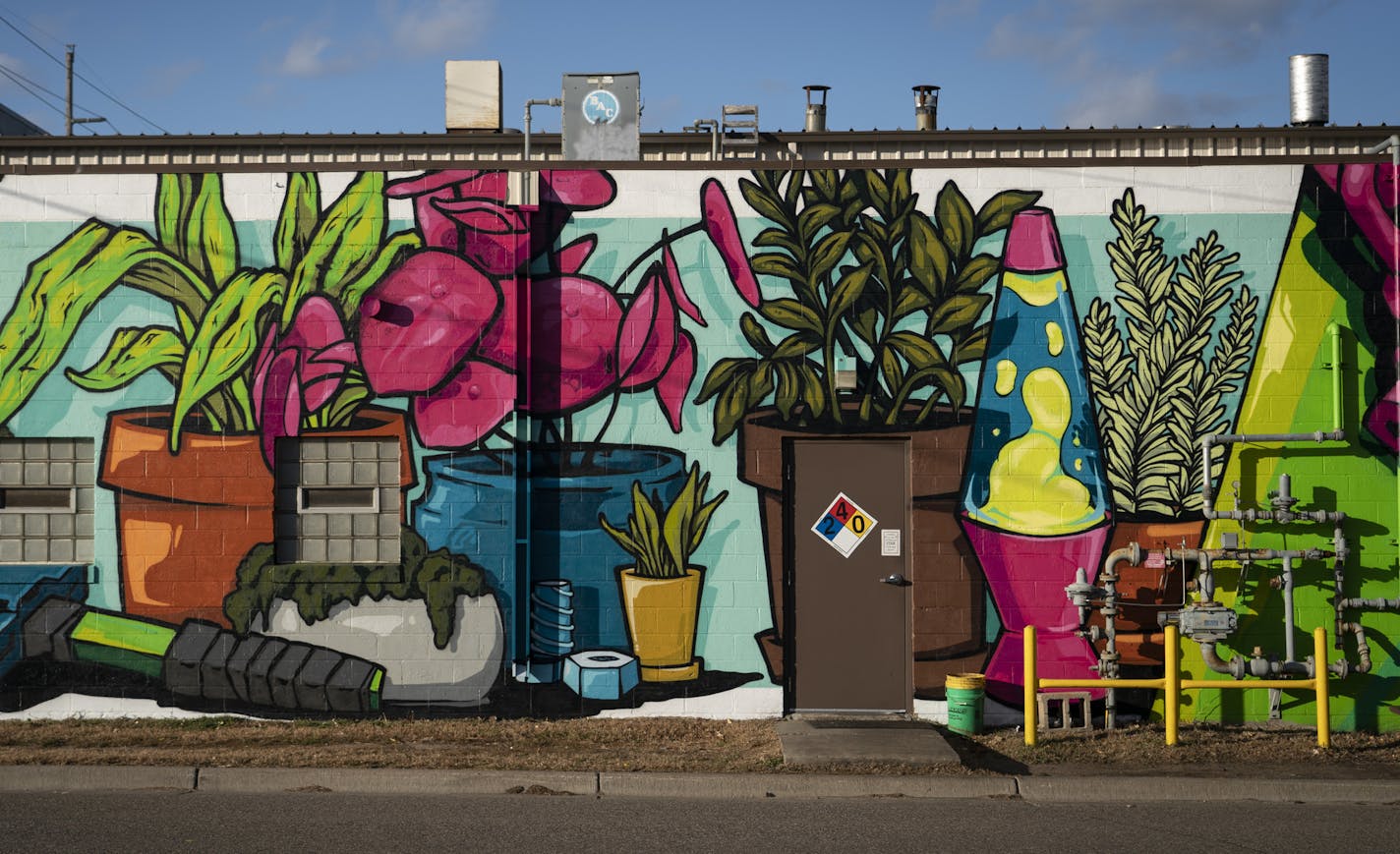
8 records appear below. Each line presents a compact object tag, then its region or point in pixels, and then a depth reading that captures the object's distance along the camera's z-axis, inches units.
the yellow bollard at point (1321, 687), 390.9
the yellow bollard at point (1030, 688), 399.0
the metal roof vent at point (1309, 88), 534.6
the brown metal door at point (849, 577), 460.1
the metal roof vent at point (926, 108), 633.0
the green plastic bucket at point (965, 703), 436.8
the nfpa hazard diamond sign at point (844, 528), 462.6
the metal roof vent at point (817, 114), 623.8
